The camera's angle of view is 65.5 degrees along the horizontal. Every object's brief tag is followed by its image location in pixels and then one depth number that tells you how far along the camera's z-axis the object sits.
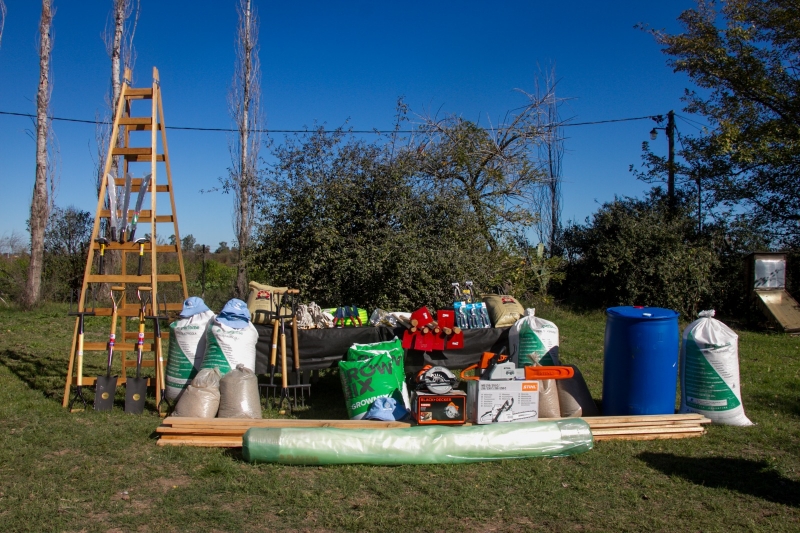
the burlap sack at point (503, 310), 6.54
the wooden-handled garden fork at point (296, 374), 5.75
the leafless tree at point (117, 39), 14.41
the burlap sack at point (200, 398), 5.00
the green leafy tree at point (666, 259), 12.29
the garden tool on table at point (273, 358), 5.71
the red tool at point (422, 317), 6.05
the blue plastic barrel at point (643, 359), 5.06
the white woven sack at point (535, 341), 5.77
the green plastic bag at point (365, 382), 5.27
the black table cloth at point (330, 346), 6.02
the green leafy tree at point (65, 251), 14.81
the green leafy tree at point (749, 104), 11.51
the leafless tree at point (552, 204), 16.21
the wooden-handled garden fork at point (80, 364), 5.54
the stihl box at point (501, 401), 4.87
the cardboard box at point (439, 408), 4.81
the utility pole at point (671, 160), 13.37
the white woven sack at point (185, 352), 5.72
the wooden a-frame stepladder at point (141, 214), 5.67
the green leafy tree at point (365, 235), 8.73
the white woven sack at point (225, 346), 5.54
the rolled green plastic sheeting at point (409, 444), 4.20
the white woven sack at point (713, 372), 5.07
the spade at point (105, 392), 5.50
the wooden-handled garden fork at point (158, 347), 5.54
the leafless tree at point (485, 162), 12.67
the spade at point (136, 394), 5.48
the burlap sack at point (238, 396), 5.07
